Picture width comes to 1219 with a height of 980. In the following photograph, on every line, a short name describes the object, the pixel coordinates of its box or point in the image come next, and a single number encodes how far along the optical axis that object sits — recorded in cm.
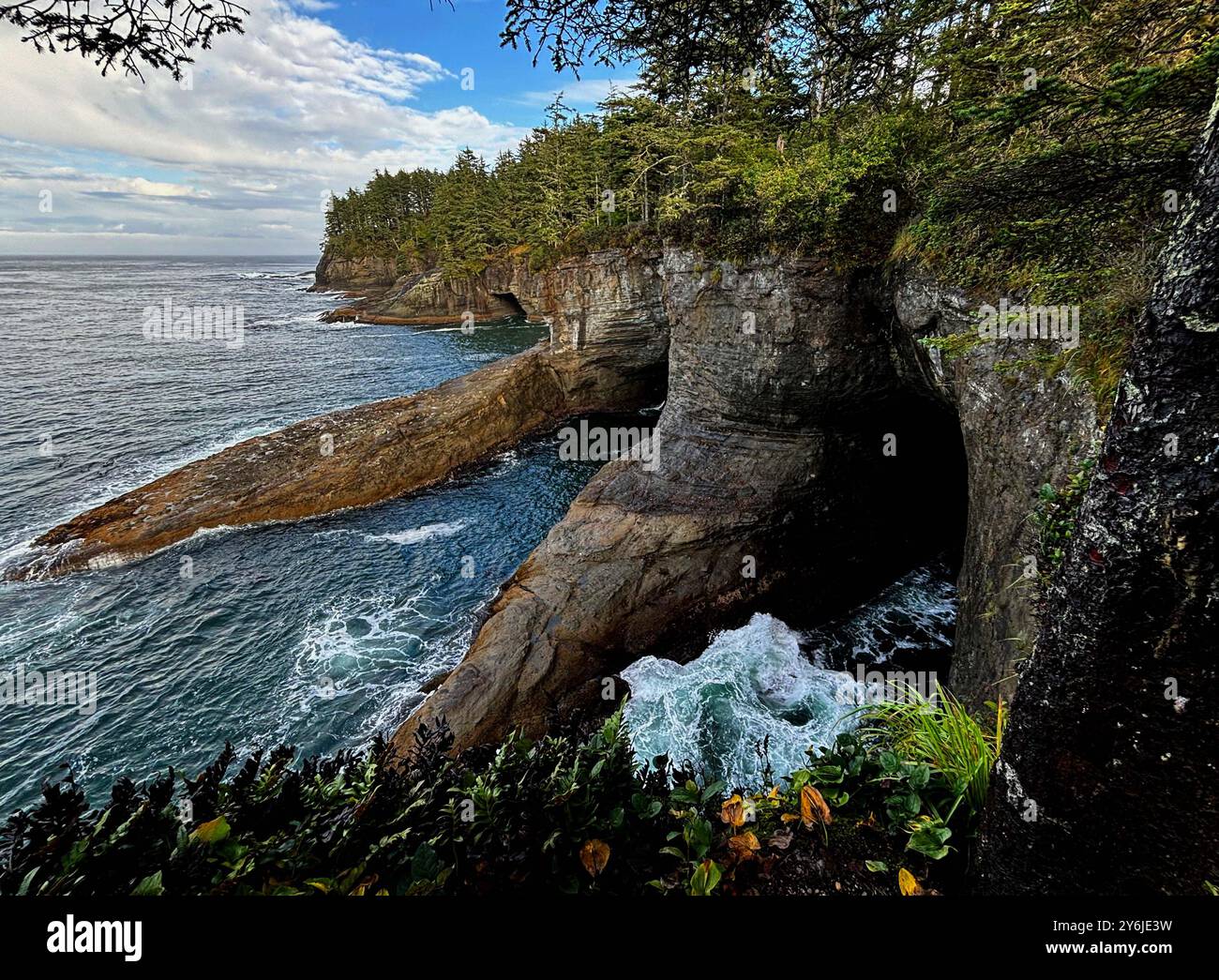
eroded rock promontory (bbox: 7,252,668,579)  1728
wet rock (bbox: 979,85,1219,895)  174
